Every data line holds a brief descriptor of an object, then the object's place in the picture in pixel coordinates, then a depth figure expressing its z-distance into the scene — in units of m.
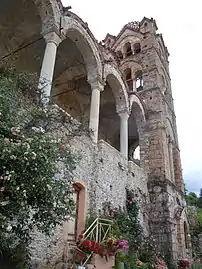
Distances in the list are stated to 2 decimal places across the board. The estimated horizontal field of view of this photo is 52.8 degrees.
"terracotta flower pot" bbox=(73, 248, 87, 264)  4.36
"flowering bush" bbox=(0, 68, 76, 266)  2.85
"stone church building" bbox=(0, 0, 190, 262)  6.48
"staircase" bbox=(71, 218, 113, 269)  5.06
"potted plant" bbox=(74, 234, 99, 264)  4.38
